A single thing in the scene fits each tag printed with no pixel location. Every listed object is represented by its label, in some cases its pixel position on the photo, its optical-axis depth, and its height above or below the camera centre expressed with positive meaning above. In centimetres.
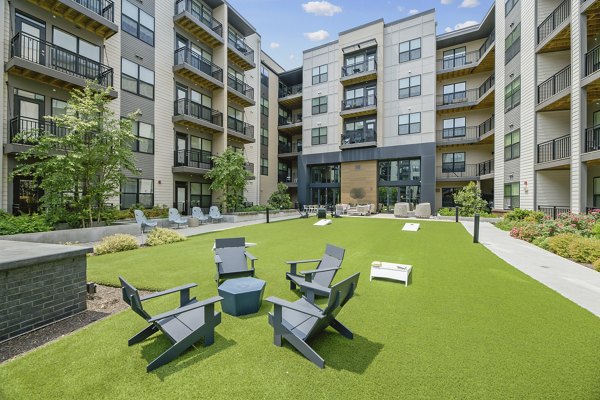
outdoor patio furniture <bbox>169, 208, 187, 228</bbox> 1658 -125
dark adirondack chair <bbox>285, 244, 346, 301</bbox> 539 -142
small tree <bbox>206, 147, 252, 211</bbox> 2117 +181
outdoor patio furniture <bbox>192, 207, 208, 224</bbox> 1953 -122
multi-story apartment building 1383 +764
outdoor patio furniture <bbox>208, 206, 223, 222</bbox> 2002 -127
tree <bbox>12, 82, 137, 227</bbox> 1160 +164
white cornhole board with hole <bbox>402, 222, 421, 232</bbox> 1550 -165
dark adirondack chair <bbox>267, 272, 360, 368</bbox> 336 -170
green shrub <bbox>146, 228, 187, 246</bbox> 1130 -166
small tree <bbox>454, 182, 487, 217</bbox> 2206 -19
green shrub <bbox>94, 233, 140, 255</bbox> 954 -165
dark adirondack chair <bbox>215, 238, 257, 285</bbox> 631 -142
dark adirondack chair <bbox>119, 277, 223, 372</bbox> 333 -172
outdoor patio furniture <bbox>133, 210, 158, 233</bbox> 1445 -126
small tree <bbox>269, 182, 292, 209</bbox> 2856 -15
